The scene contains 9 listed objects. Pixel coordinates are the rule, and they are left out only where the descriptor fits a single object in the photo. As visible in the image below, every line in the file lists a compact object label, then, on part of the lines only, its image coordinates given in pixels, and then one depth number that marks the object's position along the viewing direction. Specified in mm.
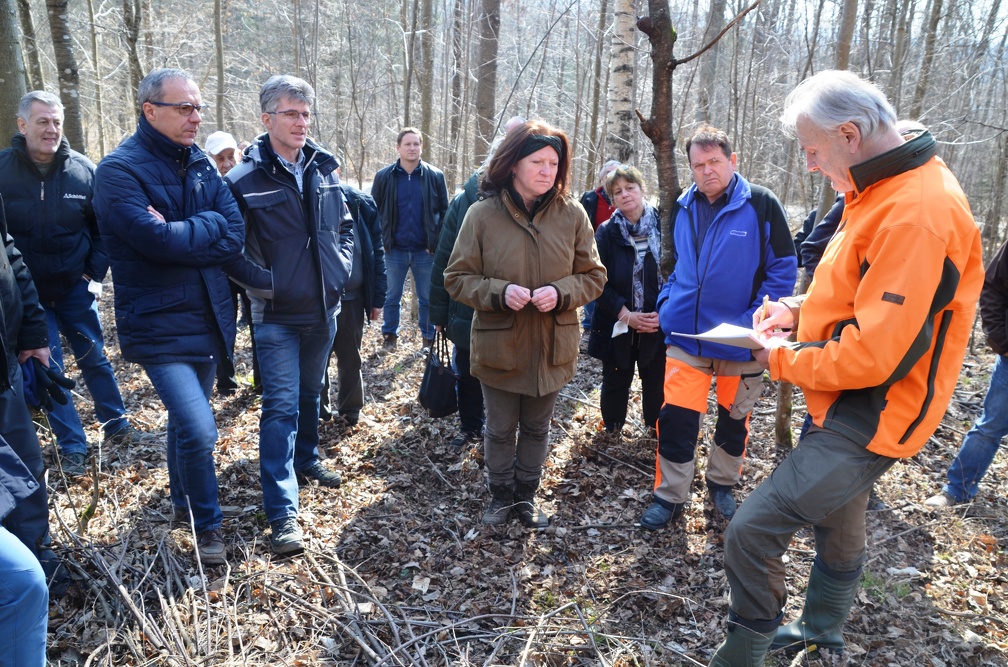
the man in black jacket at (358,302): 5156
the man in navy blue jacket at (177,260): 3092
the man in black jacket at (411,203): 7246
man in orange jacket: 2082
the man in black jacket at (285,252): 3570
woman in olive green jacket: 3479
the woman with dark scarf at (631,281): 4652
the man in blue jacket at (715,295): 3719
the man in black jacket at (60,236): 4398
